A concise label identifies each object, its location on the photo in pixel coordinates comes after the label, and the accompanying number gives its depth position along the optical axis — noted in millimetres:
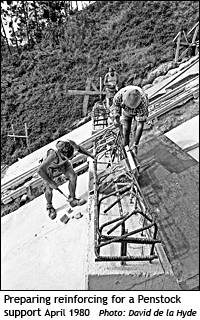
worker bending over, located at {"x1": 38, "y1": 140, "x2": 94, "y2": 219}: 3412
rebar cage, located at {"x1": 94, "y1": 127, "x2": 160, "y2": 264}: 2650
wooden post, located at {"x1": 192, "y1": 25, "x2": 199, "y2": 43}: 11547
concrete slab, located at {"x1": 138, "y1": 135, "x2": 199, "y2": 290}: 2824
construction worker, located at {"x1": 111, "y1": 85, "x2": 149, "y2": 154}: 3404
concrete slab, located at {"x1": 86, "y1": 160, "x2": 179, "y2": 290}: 2709
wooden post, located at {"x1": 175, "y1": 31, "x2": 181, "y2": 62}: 11377
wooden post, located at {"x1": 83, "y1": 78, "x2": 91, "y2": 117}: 13125
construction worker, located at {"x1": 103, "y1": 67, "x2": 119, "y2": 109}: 6656
